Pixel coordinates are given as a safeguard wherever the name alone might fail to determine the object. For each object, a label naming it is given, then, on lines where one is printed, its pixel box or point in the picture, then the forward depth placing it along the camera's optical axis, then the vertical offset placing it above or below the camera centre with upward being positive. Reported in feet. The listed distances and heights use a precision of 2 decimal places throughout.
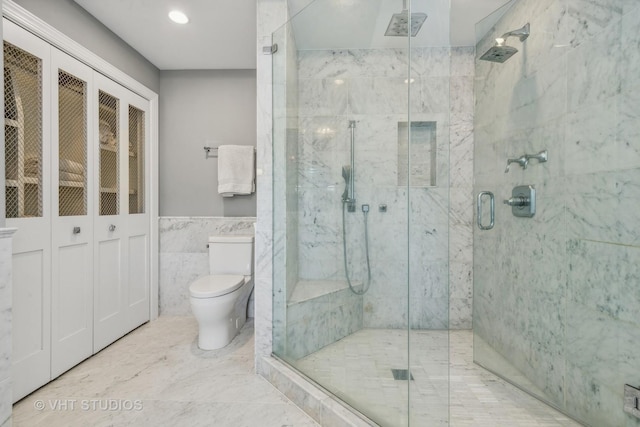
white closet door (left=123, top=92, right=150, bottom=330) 8.32 -0.04
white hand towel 9.00 +1.24
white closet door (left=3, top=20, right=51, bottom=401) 5.30 +0.24
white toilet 6.88 -1.87
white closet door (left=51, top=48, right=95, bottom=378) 6.07 -0.07
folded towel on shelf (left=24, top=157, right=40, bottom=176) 5.63 +0.82
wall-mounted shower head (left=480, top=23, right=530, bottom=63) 5.70 +3.27
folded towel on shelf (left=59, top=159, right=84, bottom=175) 6.39 +0.94
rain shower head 4.22 +2.80
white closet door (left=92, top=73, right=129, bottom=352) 7.17 -0.11
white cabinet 5.43 +0.06
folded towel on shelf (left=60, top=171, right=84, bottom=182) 6.37 +0.72
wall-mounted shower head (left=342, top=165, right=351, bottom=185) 5.44 +0.67
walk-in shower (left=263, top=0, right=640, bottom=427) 4.19 +0.02
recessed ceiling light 6.80 +4.39
